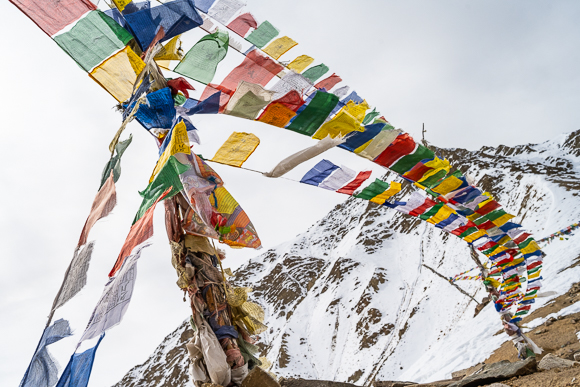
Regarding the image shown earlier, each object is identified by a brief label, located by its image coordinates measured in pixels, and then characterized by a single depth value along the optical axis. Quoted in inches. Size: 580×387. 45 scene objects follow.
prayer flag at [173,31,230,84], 136.4
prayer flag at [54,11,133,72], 116.1
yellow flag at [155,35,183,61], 145.8
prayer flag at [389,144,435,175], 219.4
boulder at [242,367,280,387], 120.3
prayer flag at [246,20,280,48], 203.0
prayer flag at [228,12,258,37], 192.4
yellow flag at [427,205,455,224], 317.1
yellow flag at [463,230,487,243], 345.7
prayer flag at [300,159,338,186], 196.6
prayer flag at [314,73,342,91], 245.3
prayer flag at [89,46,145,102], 122.7
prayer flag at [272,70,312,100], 158.9
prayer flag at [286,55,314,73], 220.5
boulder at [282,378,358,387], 178.2
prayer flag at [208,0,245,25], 182.2
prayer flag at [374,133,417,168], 207.3
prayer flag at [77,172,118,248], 113.0
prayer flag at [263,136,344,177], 140.0
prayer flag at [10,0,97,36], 110.7
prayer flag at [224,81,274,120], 140.7
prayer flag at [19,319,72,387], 91.2
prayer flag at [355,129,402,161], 193.2
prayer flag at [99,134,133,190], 122.0
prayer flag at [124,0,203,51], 123.9
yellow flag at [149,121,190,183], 118.8
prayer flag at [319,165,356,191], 210.2
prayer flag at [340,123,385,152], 184.1
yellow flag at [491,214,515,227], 309.1
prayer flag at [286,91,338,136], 165.2
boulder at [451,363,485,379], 441.5
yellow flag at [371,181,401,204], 262.7
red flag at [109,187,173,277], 104.5
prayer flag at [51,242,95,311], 96.3
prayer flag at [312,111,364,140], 175.3
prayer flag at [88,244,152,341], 96.8
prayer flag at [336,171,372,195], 219.0
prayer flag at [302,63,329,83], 228.7
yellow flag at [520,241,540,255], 368.8
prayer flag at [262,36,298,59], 208.2
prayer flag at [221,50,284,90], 152.3
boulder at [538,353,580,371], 185.8
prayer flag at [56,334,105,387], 92.8
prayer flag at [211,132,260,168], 157.6
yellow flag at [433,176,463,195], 253.6
